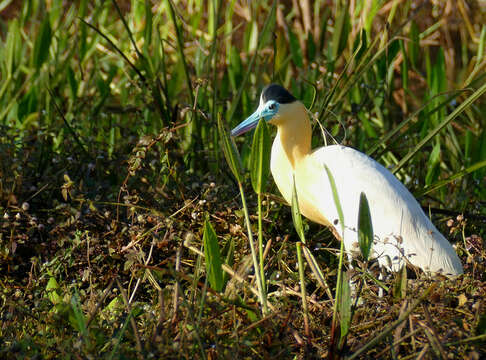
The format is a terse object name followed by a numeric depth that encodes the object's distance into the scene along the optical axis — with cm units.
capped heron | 1188
